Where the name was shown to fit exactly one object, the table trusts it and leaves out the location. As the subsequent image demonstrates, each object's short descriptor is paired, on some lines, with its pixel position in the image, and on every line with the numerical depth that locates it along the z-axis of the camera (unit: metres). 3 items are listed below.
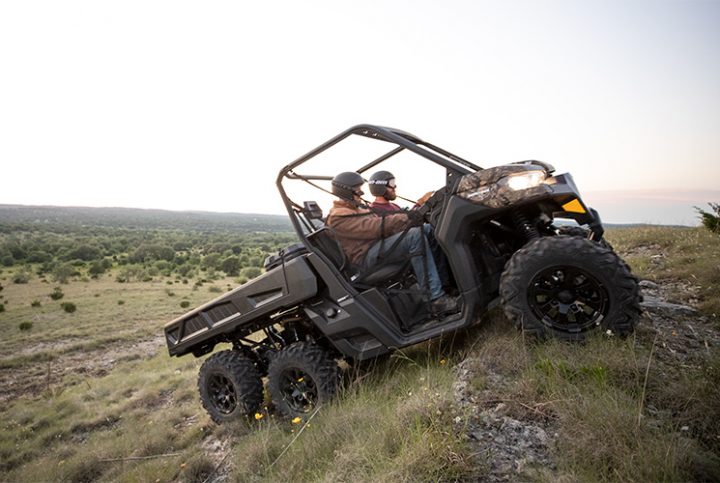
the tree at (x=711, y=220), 8.49
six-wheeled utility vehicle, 3.49
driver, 4.27
